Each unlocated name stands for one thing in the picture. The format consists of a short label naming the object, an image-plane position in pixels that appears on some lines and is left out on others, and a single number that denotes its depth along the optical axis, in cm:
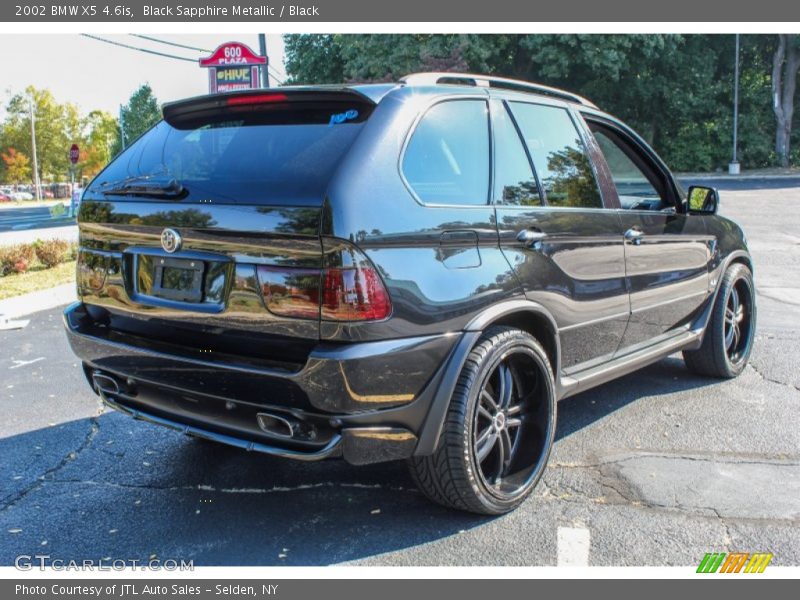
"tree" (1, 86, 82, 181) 7169
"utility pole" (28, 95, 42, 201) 6631
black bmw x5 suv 273
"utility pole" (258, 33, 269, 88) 1744
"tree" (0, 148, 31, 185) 7138
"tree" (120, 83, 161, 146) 8300
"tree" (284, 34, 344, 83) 3778
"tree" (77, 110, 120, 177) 8150
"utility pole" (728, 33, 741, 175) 3450
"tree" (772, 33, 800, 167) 3606
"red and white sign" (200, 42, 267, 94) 1579
